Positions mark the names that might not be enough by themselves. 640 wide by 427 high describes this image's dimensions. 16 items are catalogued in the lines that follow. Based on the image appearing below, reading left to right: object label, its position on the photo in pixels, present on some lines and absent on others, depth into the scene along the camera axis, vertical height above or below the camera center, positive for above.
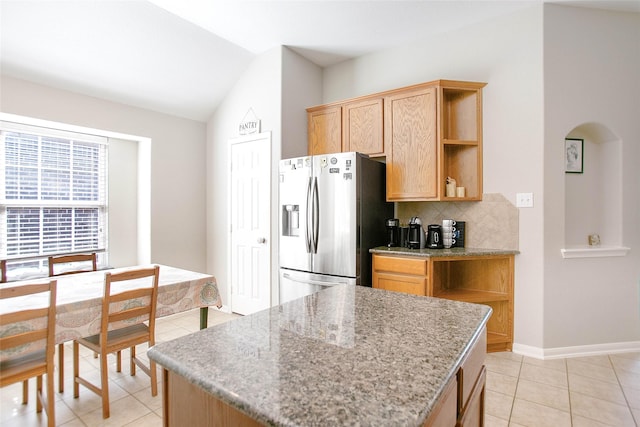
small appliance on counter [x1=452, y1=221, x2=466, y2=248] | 3.13 -0.23
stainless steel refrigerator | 2.91 -0.06
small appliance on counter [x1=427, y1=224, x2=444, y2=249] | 3.00 -0.23
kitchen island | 0.64 -0.38
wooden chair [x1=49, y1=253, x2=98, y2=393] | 2.26 -0.58
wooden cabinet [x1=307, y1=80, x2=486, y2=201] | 2.94 +0.74
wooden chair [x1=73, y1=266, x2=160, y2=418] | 2.00 -0.72
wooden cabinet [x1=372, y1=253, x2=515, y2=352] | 2.76 -0.63
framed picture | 3.01 +0.53
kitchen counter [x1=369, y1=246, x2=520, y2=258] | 2.73 -0.34
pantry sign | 3.77 +1.06
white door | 3.70 -0.11
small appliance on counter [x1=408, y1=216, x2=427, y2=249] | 3.05 -0.22
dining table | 1.85 -0.56
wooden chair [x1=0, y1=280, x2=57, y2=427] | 1.63 -0.66
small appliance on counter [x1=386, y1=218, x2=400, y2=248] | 3.18 -0.20
